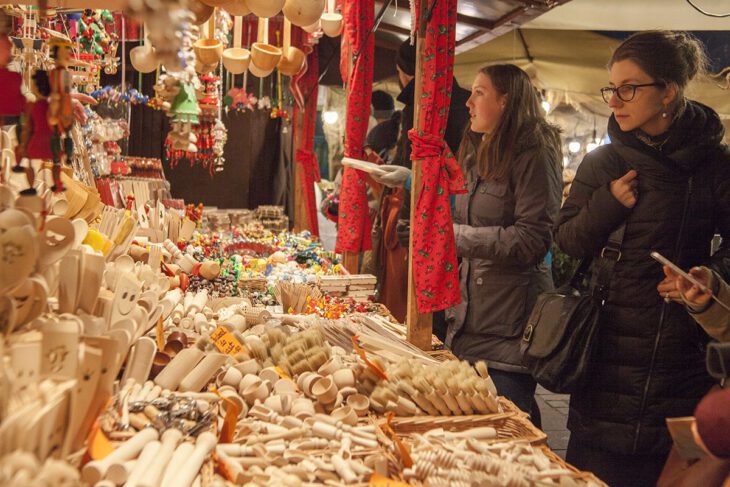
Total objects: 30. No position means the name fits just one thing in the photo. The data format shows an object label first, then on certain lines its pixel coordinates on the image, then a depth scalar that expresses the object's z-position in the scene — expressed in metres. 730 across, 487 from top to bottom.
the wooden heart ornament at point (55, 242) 1.22
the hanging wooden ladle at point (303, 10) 2.54
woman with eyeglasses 1.92
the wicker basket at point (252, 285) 3.20
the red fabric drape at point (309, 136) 5.93
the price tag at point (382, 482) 1.23
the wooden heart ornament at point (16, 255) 1.01
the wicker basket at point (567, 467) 1.31
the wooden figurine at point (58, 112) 1.01
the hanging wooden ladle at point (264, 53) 3.43
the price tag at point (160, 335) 1.73
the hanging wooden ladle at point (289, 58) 3.84
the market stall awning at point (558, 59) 5.88
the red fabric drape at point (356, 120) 3.68
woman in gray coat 2.49
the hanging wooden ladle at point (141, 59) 3.09
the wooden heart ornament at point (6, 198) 1.13
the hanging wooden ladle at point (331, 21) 3.62
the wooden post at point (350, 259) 3.90
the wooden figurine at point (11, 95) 1.04
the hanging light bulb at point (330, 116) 9.43
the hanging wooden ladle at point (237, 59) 3.44
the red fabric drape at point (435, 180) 2.25
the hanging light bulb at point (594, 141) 8.05
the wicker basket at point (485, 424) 1.57
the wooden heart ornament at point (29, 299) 1.10
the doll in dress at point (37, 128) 1.03
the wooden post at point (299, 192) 6.36
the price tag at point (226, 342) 1.89
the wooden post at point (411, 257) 2.28
